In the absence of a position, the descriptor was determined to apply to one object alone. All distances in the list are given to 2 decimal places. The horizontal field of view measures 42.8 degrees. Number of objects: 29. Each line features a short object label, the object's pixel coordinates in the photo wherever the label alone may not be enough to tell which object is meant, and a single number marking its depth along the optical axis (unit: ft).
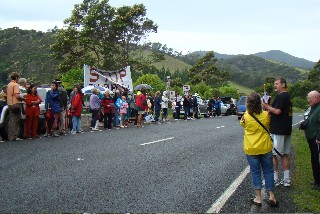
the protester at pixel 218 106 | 127.33
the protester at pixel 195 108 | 107.10
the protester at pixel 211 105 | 123.95
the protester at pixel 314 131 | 25.64
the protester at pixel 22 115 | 47.42
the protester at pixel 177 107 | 100.22
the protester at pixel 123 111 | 69.62
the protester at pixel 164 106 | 89.93
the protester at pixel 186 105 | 98.07
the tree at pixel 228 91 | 290.56
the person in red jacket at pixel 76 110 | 55.62
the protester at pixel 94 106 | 61.62
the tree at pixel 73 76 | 163.95
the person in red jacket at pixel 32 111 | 47.14
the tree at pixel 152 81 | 204.51
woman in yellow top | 21.34
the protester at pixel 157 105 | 85.54
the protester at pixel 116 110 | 69.31
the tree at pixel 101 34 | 149.18
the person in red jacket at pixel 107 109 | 65.57
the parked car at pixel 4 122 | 44.70
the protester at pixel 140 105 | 71.97
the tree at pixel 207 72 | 313.32
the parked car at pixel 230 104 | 143.75
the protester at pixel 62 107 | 52.46
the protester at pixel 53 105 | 51.13
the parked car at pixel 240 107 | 104.81
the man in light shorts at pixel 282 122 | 24.09
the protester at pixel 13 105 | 44.60
